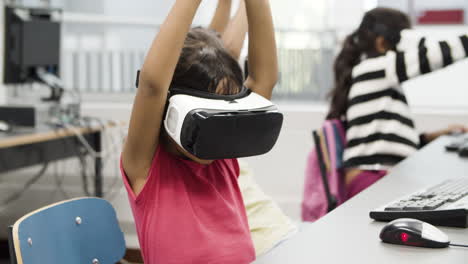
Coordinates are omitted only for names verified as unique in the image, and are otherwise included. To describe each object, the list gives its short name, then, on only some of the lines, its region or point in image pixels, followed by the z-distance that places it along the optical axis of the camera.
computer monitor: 2.92
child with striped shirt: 2.15
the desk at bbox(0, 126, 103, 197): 2.39
